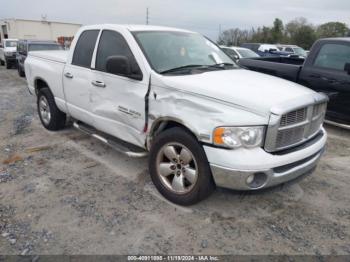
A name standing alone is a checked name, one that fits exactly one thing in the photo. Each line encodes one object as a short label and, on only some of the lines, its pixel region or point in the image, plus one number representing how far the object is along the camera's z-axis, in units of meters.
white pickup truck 2.76
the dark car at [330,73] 5.59
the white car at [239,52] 13.23
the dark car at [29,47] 13.27
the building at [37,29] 23.69
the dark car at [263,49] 18.74
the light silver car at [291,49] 21.64
